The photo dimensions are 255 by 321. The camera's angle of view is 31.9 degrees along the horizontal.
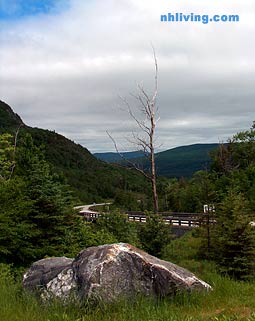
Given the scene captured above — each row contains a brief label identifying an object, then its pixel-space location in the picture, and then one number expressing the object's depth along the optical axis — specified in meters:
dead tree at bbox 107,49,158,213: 20.44
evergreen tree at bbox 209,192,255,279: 12.45
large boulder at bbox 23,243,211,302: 6.31
